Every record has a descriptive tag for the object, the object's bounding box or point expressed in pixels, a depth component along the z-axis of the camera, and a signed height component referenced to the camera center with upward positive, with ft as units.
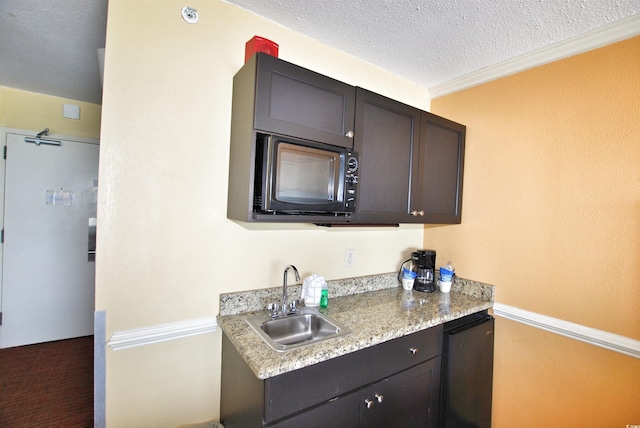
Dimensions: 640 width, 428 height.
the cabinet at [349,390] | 3.56 -2.57
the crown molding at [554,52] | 4.76 +3.31
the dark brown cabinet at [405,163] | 5.28 +1.10
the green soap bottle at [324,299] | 5.46 -1.68
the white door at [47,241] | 9.20 -1.40
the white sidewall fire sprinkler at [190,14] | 4.49 +3.04
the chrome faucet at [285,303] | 5.06 -1.68
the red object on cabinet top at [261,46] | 4.59 +2.66
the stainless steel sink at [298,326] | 4.67 -1.98
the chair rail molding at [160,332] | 4.13 -1.98
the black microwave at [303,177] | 4.00 +0.52
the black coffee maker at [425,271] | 6.91 -1.34
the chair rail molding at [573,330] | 4.69 -1.98
